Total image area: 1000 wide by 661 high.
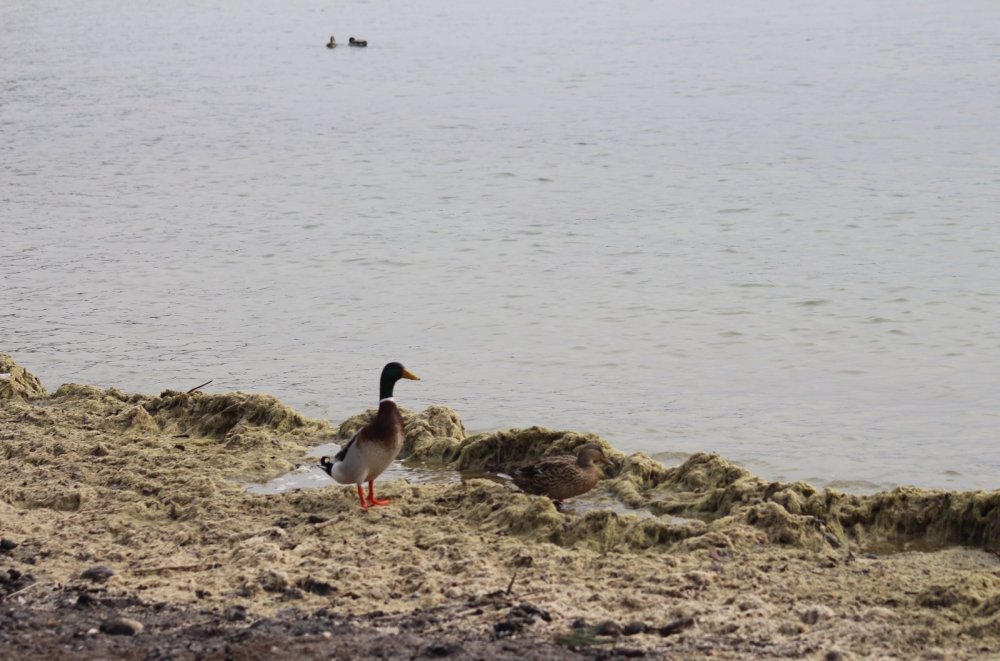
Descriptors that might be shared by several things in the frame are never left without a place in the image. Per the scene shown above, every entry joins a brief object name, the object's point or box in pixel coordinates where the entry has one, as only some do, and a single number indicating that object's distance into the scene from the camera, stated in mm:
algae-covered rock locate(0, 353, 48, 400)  20141
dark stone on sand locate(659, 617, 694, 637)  11047
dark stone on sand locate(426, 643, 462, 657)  10484
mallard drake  14531
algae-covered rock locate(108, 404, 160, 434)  18359
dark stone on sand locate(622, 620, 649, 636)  11008
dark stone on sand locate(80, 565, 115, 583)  12555
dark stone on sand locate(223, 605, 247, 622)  11562
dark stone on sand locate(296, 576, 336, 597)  12187
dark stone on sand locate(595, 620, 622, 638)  10937
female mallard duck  14734
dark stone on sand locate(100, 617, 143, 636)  11195
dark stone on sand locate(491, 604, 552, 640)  11008
